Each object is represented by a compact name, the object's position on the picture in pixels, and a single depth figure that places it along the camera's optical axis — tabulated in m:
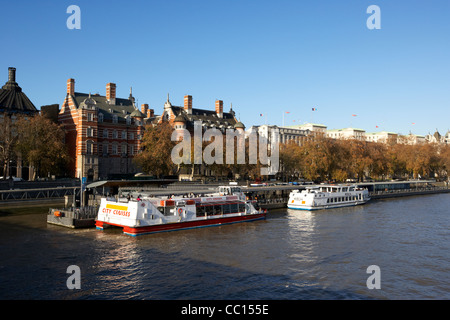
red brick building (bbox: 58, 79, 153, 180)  92.88
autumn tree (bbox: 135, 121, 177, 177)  86.50
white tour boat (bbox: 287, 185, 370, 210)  65.31
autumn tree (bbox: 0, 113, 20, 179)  73.00
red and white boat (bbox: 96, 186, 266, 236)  41.15
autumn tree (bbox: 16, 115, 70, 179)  72.88
